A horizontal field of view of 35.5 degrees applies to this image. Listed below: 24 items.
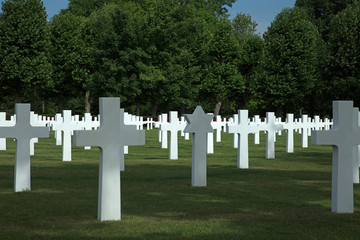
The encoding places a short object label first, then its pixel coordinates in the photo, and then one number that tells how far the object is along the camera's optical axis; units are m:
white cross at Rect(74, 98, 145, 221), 7.25
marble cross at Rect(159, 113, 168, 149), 23.34
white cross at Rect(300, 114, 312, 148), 23.55
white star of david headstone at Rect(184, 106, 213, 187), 10.93
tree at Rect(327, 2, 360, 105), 48.44
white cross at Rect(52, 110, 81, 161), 16.48
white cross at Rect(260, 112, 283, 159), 17.97
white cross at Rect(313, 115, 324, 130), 26.58
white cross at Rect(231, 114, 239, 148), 24.22
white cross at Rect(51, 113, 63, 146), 25.63
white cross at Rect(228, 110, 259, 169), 14.47
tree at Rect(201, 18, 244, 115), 58.91
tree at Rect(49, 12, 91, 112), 54.81
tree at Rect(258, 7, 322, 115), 52.06
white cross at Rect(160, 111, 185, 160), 17.39
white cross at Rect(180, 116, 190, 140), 30.43
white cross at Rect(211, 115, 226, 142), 25.00
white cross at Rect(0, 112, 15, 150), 18.94
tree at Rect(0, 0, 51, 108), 47.66
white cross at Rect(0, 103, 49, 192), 10.15
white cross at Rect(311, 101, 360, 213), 7.81
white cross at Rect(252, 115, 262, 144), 27.24
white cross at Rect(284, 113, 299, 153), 21.24
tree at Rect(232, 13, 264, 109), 62.12
